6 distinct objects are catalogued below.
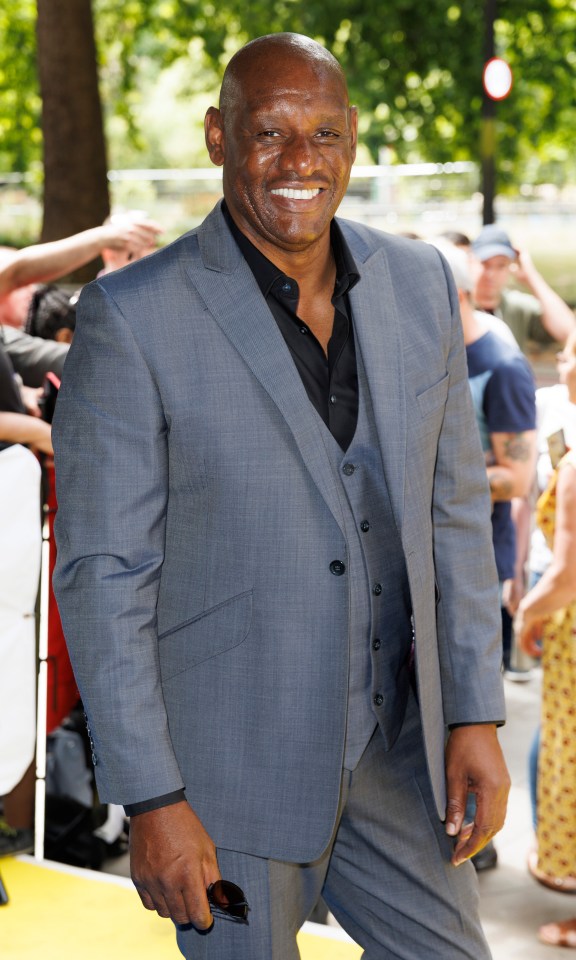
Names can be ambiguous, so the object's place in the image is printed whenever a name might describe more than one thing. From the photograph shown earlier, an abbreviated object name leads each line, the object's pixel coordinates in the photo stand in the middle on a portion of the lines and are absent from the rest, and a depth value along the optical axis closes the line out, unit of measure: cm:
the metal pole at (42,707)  405
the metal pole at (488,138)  941
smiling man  205
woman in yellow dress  394
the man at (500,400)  482
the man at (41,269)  429
